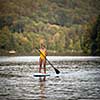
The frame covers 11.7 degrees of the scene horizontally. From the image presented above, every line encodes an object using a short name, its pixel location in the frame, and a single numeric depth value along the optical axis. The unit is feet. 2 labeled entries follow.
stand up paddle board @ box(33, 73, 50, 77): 129.29
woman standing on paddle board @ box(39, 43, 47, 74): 131.23
